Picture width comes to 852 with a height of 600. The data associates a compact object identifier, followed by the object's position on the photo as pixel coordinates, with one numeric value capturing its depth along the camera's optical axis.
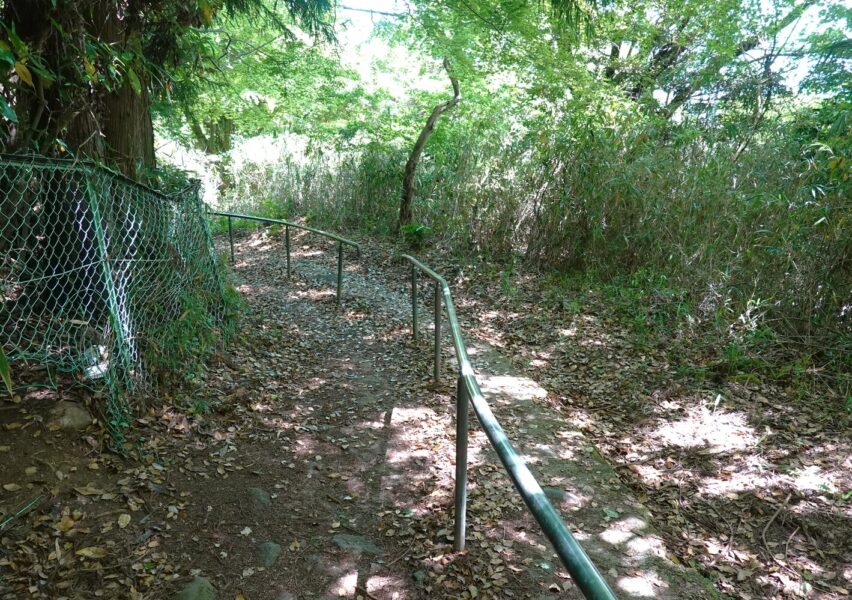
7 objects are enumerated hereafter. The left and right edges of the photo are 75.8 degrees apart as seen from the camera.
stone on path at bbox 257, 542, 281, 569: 2.77
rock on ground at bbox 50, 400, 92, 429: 3.27
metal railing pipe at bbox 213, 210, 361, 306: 7.42
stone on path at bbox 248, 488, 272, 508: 3.23
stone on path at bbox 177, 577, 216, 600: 2.48
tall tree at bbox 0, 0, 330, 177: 3.67
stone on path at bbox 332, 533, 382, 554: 2.87
